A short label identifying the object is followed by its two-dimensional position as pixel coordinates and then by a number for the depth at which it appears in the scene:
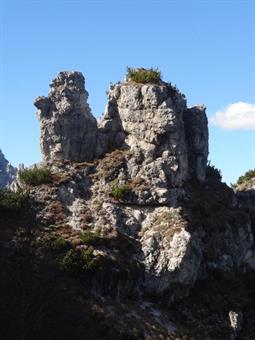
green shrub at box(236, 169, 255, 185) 77.38
